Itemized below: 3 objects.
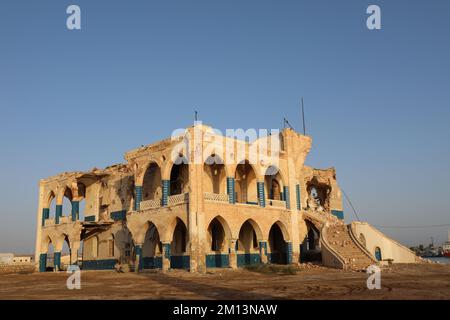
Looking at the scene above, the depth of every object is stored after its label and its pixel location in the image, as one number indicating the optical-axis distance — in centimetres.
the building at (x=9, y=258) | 6781
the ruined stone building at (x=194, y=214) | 2448
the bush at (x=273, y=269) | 2200
